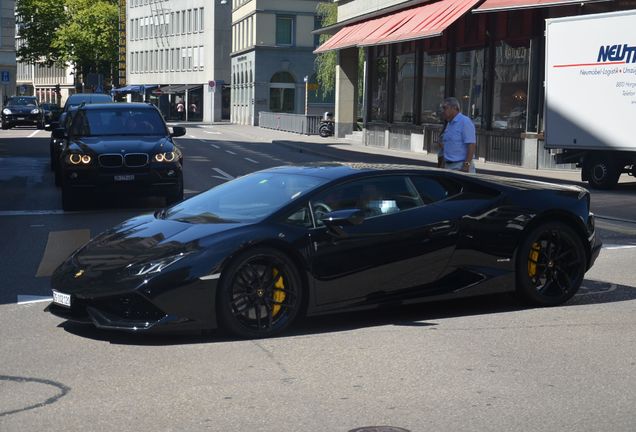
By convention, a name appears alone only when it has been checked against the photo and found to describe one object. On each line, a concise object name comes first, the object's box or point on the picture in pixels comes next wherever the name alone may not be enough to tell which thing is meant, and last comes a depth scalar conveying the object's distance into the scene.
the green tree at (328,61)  63.81
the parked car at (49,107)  73.12
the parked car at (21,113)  58.72
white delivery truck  23.05
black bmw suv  17.12
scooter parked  55.03
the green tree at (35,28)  90.25
